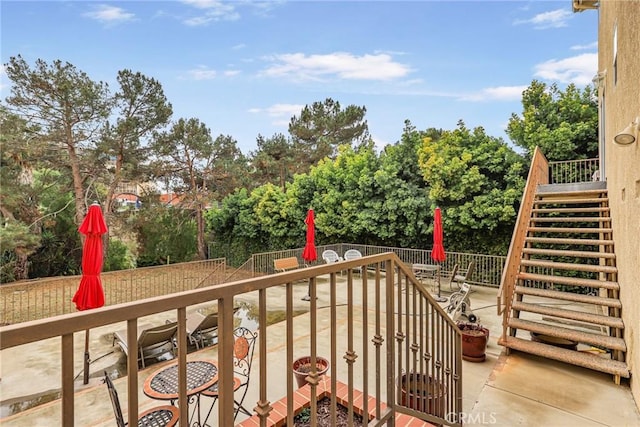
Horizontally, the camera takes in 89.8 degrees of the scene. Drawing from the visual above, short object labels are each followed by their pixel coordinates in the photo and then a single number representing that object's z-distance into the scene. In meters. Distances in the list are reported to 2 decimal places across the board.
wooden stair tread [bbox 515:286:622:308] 4.27
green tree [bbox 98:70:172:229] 12.69
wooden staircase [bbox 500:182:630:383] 4.02
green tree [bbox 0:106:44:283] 10.70
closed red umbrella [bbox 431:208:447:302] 7.68
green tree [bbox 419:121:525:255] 9.51
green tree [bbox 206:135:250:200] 16.38
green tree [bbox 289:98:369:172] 18.73
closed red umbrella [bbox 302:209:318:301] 8.32
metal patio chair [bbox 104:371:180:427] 2.40
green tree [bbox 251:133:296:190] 18.27
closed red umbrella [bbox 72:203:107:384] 3.98
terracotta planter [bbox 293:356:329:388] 3.08
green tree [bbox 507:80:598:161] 9.77
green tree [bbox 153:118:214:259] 14.48
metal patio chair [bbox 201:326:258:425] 2.62
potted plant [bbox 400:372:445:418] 2.29
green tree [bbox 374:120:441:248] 11.00
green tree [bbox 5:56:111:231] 10.95
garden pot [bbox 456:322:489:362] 4.36
